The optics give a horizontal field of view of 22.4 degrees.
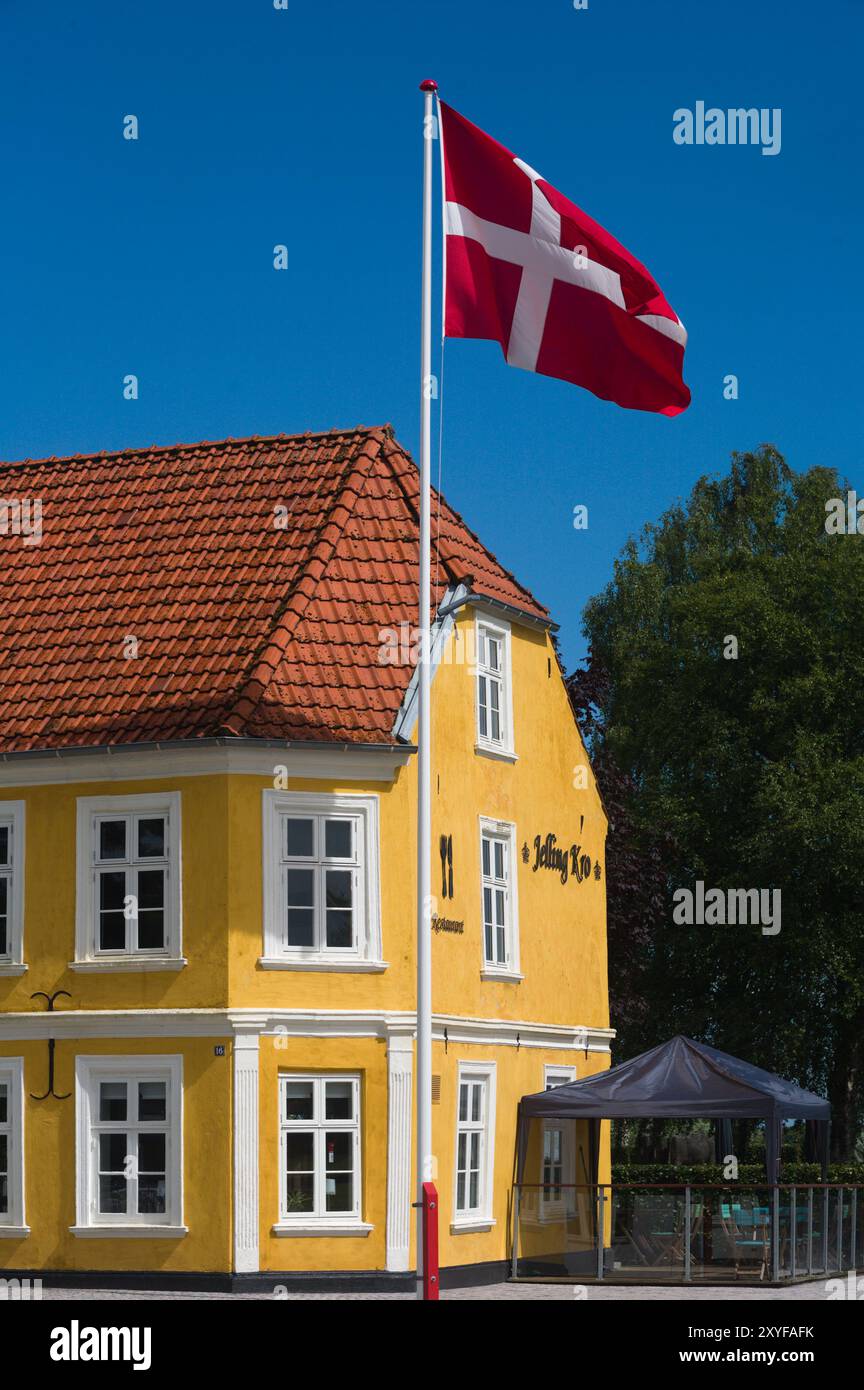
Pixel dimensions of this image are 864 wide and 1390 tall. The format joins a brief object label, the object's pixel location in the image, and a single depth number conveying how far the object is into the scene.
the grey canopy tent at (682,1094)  28.48
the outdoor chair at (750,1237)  27.97
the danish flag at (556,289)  22.48
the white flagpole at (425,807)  22.34
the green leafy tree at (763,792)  46.84
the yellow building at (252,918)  26.92
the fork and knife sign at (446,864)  28.94
